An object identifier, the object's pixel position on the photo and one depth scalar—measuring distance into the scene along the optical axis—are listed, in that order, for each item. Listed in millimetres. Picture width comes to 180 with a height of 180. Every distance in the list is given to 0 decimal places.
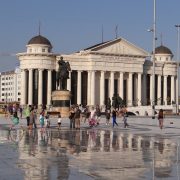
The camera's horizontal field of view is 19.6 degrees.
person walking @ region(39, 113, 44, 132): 34181
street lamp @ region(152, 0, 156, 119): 55034
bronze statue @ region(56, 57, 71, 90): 58781
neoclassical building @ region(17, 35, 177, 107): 115875
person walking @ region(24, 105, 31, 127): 35369
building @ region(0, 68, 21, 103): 197625
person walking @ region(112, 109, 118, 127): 39756
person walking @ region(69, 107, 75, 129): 35306
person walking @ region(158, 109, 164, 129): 34428
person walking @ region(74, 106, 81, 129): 35250
